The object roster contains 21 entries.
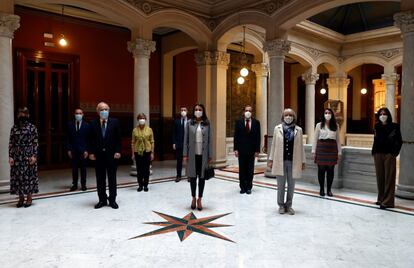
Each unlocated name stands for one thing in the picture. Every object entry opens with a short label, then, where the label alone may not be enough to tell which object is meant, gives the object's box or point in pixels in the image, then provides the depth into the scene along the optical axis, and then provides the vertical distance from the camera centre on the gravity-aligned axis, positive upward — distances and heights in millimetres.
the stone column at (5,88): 6309 +652
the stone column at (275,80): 8438 +1085
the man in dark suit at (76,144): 7109 -435
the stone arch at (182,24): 8633 +2654
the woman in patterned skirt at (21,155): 5531 -521
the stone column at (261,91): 12275 +1174
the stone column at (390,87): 13464 +1459
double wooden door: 9195 +827
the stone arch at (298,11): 7406 +2577
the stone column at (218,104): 9969 +581
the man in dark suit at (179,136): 8039 -299
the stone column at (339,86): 14867 +1632
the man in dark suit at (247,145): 6777 -434
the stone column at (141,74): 8508 +1238
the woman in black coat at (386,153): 5543 -484
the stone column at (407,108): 6215 +287
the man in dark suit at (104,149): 5594 -430
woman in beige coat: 5266 -480
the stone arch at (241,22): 8587 +2687
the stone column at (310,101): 13594 +886
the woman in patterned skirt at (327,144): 6375 -383
